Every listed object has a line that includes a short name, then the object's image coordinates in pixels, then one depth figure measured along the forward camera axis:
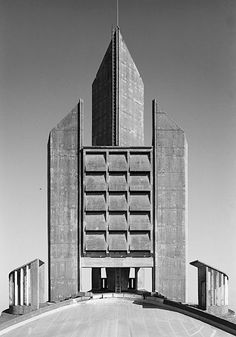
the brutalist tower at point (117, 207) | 42.84
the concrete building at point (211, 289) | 39.38
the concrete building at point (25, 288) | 40.16
